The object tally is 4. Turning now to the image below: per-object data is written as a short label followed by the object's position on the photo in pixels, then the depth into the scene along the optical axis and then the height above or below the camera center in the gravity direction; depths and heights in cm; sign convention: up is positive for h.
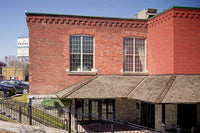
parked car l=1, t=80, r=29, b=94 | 2692 -316
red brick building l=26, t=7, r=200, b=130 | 1284 +63
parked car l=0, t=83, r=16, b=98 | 2005 -261
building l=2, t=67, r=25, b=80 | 7253 -207
